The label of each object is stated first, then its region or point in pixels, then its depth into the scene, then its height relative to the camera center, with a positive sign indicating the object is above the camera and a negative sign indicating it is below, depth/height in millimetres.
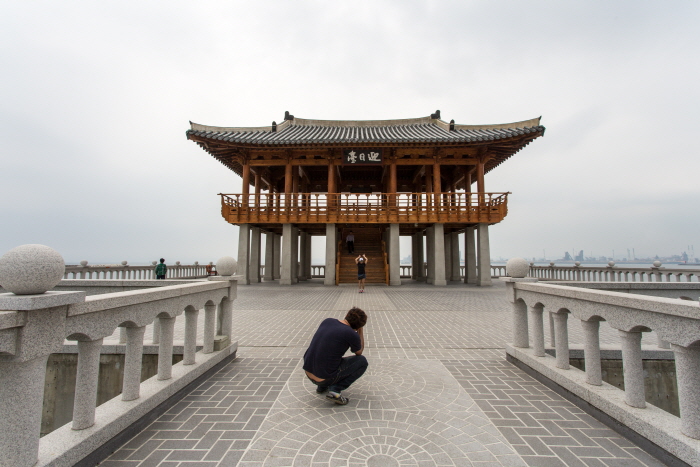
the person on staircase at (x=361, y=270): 14891 -563
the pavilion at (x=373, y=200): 18047 +3600
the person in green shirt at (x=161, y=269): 15602 -565
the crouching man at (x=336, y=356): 3383 -1125
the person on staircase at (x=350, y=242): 21016 +1179
